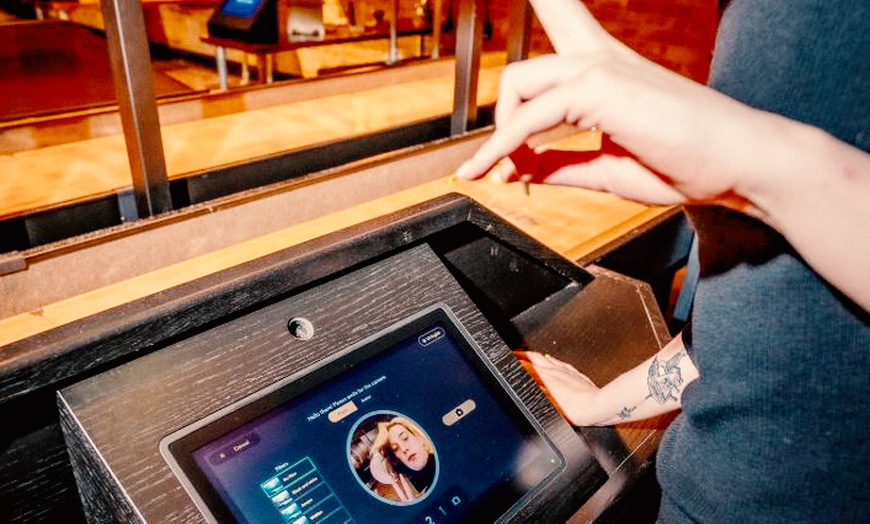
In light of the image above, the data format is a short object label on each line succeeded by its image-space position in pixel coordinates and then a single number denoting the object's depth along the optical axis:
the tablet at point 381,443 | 0.65
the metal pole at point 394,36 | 4.28
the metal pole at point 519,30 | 2.21
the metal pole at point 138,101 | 1.21
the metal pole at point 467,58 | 2.01
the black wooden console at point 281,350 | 0.62
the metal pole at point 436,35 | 4.08
